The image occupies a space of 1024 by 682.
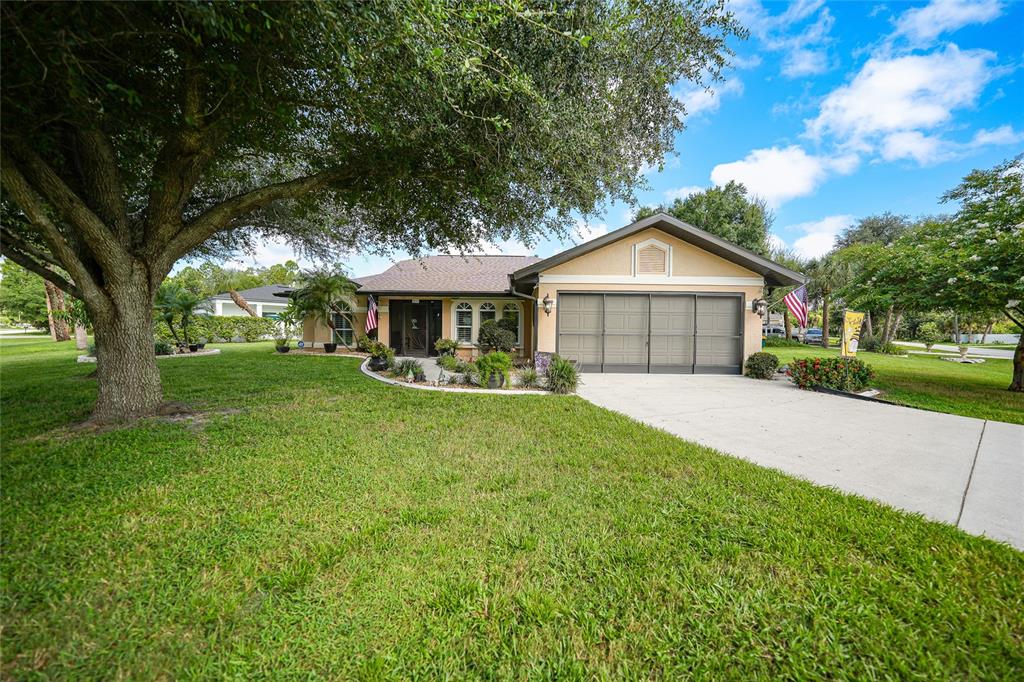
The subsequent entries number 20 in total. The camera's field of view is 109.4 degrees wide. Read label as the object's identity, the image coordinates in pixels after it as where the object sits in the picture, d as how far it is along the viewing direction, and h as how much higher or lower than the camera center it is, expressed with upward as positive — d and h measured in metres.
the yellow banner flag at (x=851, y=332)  9.37 -0.23
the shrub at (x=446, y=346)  13.35 -0.79
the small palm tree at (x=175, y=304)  14.18 +0.87
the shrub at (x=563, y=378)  8.37 -1.25
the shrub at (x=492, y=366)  8.75 -1.00
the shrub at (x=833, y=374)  8.60 -1.23
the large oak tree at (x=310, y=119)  3.52 +2.71
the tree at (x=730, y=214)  24.75 +7.77
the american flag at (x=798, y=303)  10.80 +0.62
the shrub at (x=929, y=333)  28.19 -0.77
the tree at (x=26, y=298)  28.80 +2.30
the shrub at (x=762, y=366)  10.55 -1.23
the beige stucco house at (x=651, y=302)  11.32 +0.71
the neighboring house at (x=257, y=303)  33.19 +2.13
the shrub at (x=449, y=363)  9.72 -1.06
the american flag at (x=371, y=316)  14.81 +0.35
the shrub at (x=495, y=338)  13.42 -0.51
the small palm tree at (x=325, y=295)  15.09 +1.27
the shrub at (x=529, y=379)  8.95 -1.37
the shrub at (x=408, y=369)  9.58 -1.20
